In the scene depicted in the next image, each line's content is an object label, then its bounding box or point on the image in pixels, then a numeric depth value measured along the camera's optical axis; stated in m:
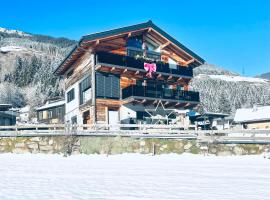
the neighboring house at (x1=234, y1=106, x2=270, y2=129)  40.97
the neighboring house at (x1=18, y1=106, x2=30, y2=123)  72.90
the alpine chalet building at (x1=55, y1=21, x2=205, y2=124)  27.81
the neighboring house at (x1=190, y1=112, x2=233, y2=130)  33.46
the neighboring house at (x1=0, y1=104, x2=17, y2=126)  38.44
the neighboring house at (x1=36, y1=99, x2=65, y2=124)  47.16
